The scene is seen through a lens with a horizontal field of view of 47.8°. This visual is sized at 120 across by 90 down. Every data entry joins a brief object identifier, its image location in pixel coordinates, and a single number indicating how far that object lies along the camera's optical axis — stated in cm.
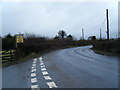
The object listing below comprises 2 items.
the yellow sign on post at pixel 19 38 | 2244
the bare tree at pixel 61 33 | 10169
